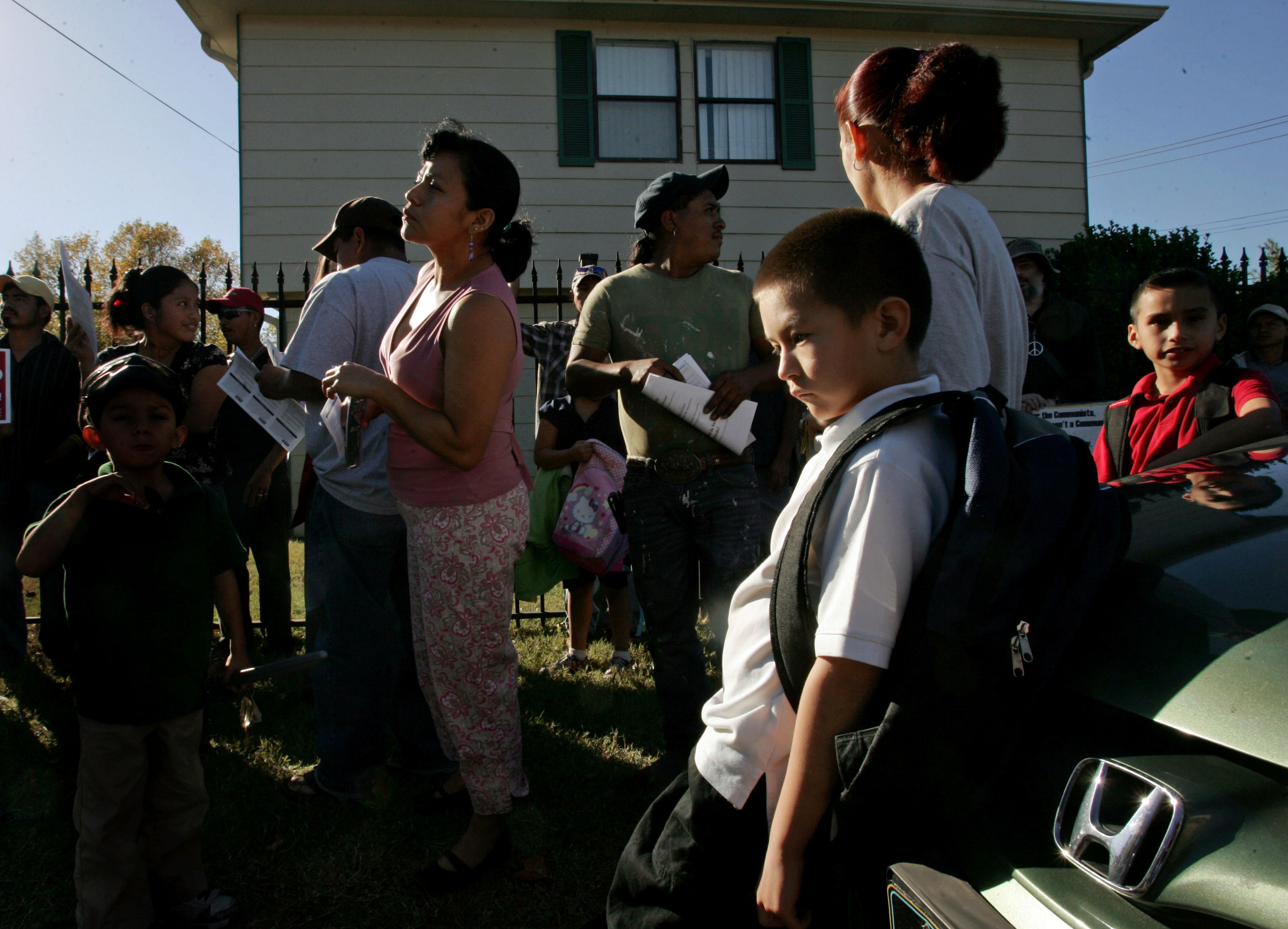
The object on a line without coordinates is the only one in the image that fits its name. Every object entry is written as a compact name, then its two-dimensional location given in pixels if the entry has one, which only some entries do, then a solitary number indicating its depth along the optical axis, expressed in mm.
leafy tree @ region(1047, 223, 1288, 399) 7148
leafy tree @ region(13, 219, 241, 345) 36219
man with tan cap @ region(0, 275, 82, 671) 4742
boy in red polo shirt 2664
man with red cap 4520
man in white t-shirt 2934
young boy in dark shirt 2340
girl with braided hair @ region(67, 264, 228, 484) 4008
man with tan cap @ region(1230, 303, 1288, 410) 5992
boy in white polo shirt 1218
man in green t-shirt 3090
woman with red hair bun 1736
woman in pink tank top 2436
